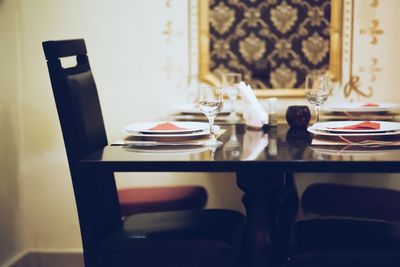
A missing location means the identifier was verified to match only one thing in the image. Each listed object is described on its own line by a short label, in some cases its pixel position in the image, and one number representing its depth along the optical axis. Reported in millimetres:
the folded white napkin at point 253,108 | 2940
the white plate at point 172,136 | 2619
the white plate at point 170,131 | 2632
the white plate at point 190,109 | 3228
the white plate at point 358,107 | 3103
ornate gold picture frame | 3520
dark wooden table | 2285
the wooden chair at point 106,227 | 2549
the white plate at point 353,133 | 2545
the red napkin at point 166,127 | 2683
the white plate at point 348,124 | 2559
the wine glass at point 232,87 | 3124
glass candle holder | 2967
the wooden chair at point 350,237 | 2516
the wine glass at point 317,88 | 2873
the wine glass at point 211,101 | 2580
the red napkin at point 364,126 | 2604
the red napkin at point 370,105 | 3171
